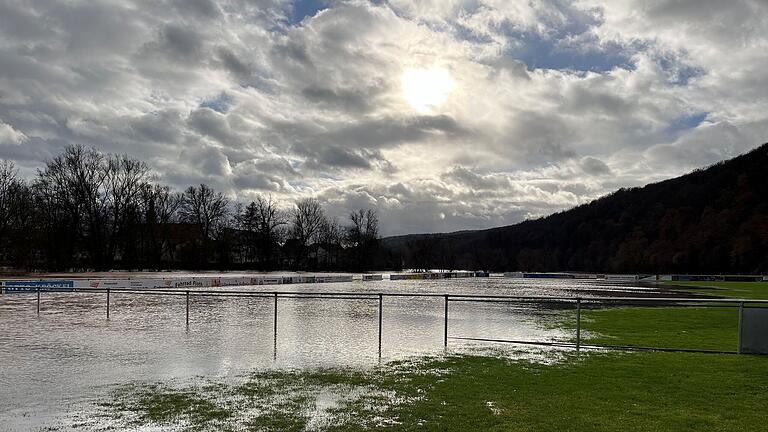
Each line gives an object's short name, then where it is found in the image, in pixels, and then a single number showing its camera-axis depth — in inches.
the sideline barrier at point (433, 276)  3268.7
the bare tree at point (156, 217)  3757.4
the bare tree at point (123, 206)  3490.7
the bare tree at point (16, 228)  2417.6
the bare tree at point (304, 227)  5068.9
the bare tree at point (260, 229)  4658.0
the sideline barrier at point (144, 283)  1396.4
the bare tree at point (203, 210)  4207.7
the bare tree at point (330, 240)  5462.6
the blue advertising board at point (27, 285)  1368.1
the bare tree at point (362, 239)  5339.6
